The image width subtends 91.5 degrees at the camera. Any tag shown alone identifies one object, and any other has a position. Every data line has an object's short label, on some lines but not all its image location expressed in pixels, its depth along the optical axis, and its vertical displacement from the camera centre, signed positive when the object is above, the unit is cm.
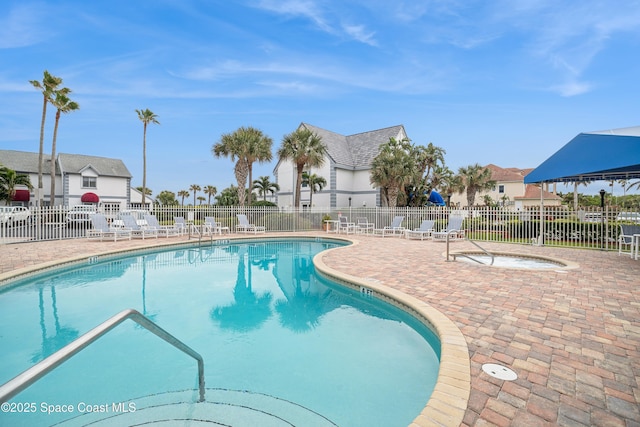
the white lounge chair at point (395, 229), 1739 -116
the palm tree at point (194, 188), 7030 +466
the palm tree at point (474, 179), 3744 +363
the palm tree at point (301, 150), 2258 +428
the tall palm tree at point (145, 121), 3050 +876
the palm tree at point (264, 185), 3922 +298
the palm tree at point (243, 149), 2205 +427
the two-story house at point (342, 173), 3156 +377
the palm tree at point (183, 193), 7384 +357
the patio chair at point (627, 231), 984 -74
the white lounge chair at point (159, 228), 1607 -99
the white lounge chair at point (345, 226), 1960 -110
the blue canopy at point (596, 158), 698 +139
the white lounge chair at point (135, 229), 1533 -100
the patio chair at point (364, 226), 1926 -109
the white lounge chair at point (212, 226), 1772 -101
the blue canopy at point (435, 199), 2216 +68
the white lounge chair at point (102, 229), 1458 -99
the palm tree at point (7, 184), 2761 +226
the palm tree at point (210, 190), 6938 +413
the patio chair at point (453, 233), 1504 -112
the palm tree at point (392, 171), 2294 +281
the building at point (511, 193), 4256 +220
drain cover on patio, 294 -158
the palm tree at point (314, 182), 3200 +280
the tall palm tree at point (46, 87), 2147 +847
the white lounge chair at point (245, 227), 1917 -114
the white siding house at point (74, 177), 3341 +348
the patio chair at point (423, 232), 1566 -116
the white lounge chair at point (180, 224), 1724 -89
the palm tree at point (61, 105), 2307 +786
